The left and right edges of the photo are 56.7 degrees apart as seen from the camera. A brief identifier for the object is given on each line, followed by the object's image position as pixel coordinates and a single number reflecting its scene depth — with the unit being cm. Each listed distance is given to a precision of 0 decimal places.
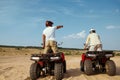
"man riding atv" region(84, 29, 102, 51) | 525
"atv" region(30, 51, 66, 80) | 445
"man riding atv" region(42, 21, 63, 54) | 488
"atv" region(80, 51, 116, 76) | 482
